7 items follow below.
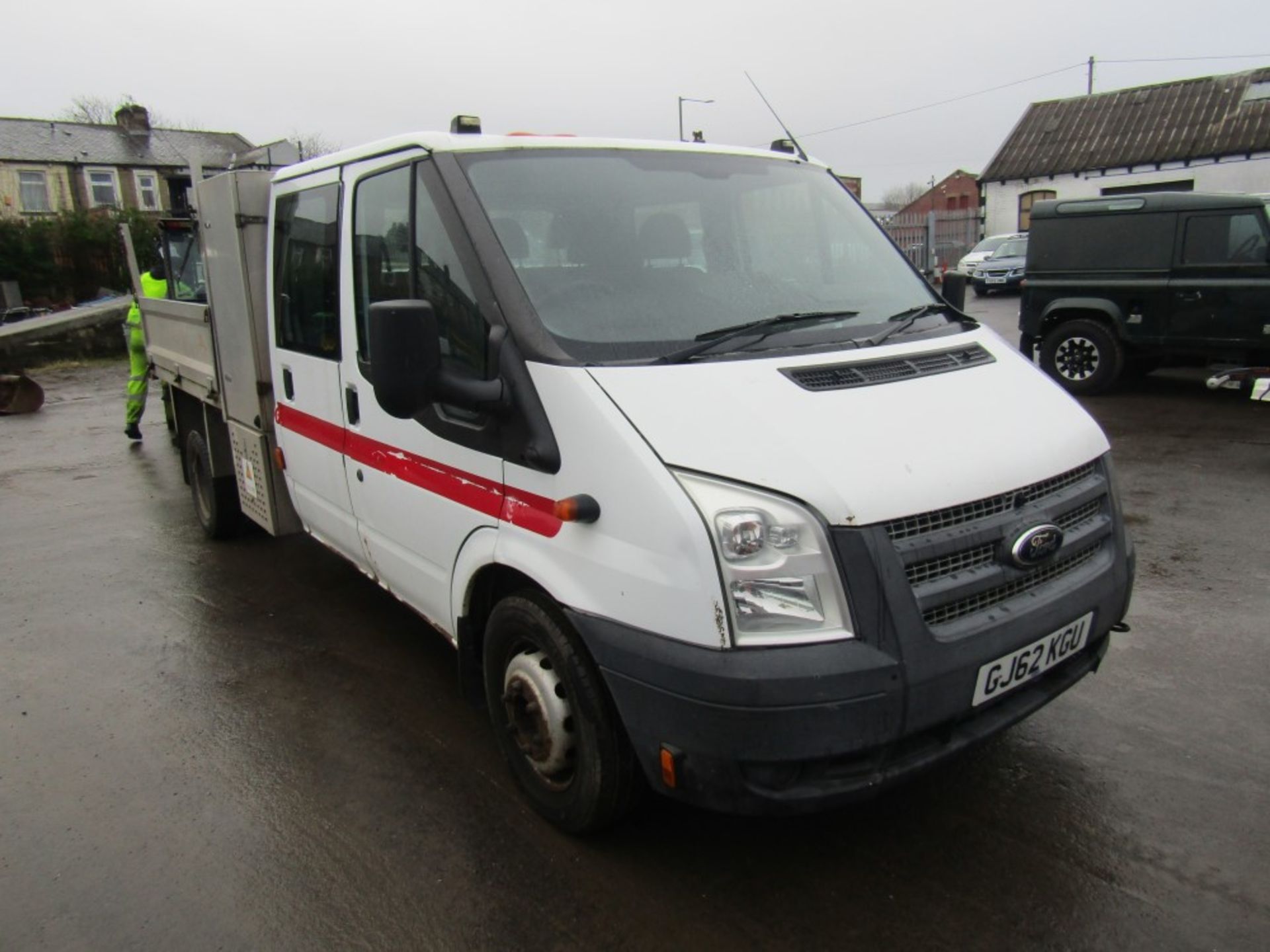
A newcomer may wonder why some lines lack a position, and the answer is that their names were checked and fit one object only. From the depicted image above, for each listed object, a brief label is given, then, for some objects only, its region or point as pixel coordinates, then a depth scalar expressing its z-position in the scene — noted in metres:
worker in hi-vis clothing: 10.16
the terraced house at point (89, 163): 43.22
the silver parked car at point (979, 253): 24.44
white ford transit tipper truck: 2.29
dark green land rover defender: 9.11
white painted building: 26.22
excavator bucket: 13.06
